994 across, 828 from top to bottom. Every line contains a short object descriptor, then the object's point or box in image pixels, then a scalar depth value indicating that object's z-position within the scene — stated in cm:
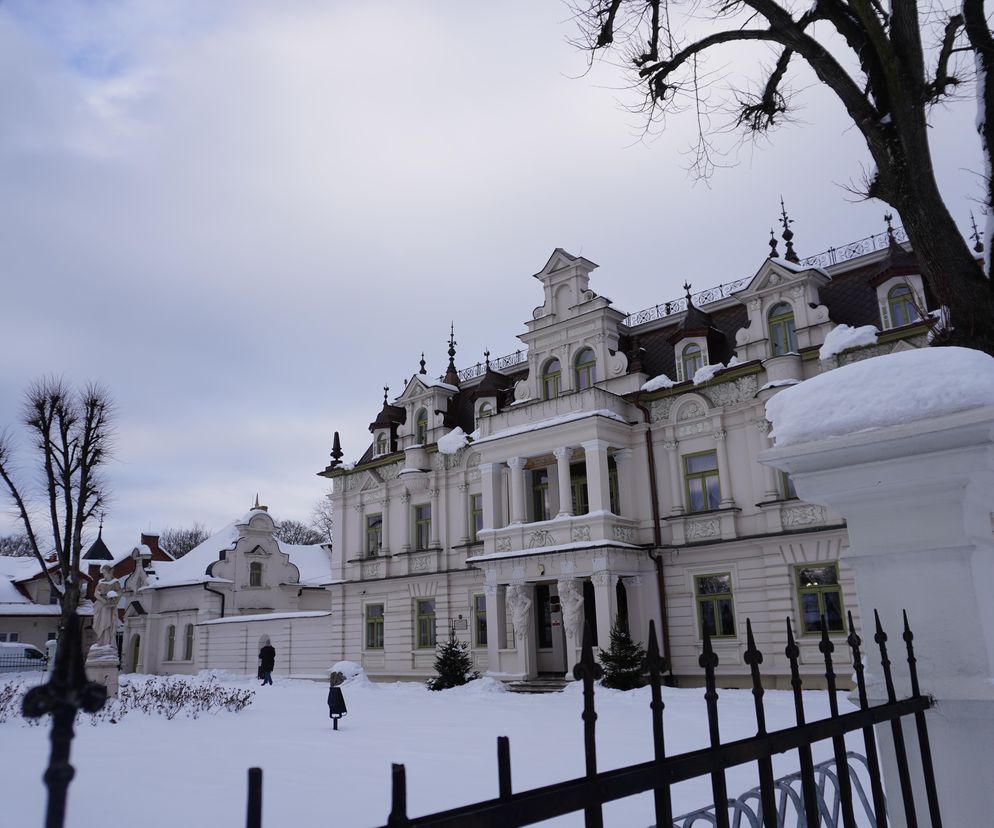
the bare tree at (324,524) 6791
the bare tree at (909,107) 545
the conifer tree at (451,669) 2588
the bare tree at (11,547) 7419
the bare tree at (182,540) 7844
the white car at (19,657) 4331
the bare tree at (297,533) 7219
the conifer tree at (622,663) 2139
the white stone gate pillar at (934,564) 324
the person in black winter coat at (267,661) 2905
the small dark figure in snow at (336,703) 1410
